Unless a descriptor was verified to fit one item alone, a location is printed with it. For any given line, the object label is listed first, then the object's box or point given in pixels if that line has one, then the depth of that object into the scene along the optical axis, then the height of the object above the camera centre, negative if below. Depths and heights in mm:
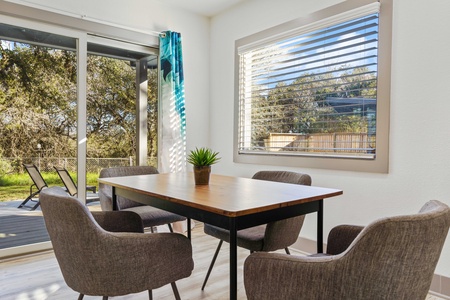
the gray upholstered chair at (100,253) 1212 -463
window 2430 +492
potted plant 1828 -142
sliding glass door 2812 +377
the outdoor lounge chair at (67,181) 3102 -417
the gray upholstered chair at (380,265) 921 -389
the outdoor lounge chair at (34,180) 2942 -391
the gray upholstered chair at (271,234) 1761 -555
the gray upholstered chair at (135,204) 2352 -520
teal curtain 3553 +501
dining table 1232 -255
